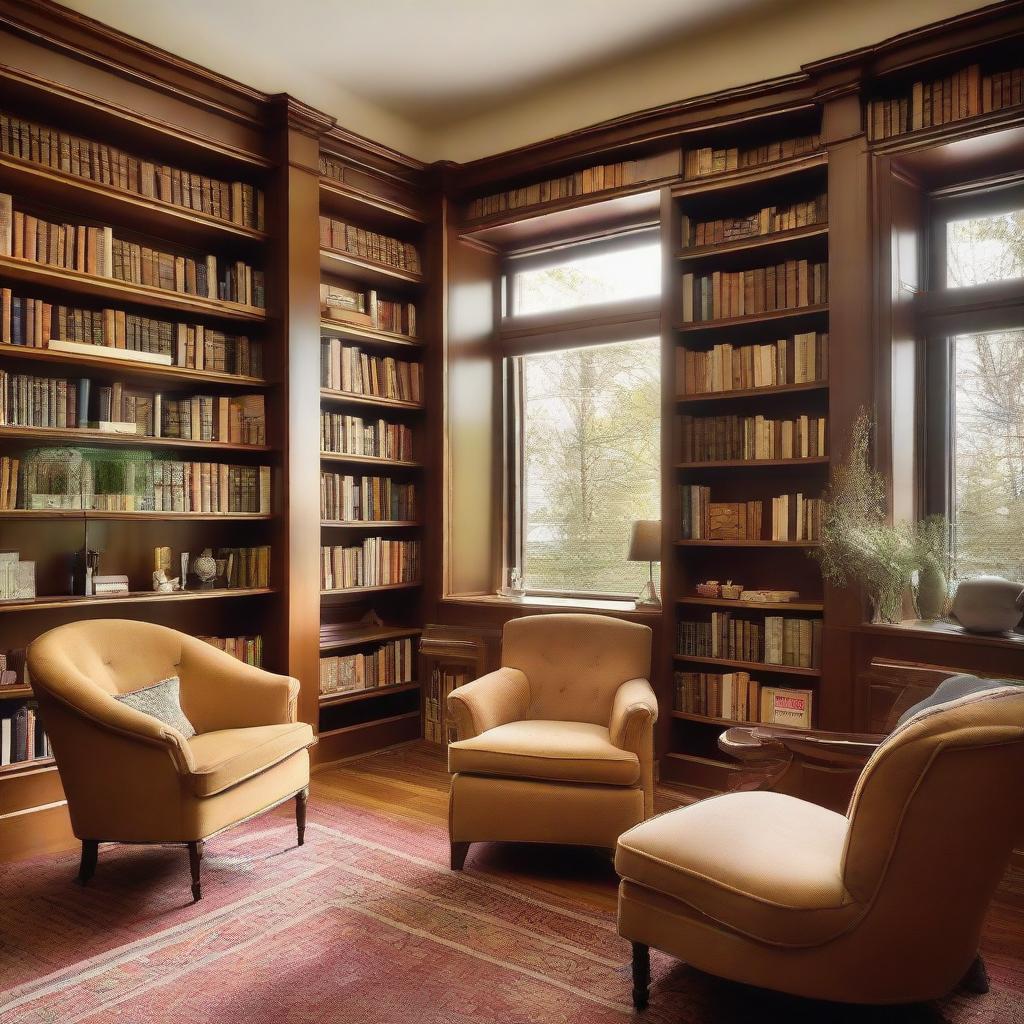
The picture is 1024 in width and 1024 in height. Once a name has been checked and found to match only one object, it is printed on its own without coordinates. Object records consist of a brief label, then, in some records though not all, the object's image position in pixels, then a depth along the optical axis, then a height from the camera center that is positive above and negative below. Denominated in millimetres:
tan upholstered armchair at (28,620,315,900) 3016 -842
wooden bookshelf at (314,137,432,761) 4790 +345
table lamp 4402 -115
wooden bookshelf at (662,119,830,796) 4223 +258
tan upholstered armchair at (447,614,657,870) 3211 -921
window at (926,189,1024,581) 3877 +600
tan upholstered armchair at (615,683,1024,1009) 1993 -859
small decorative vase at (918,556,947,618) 3854 -313
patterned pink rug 2387 -1301
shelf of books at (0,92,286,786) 3619 +603
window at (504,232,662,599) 4945 +599
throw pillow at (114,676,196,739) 3289 -681
